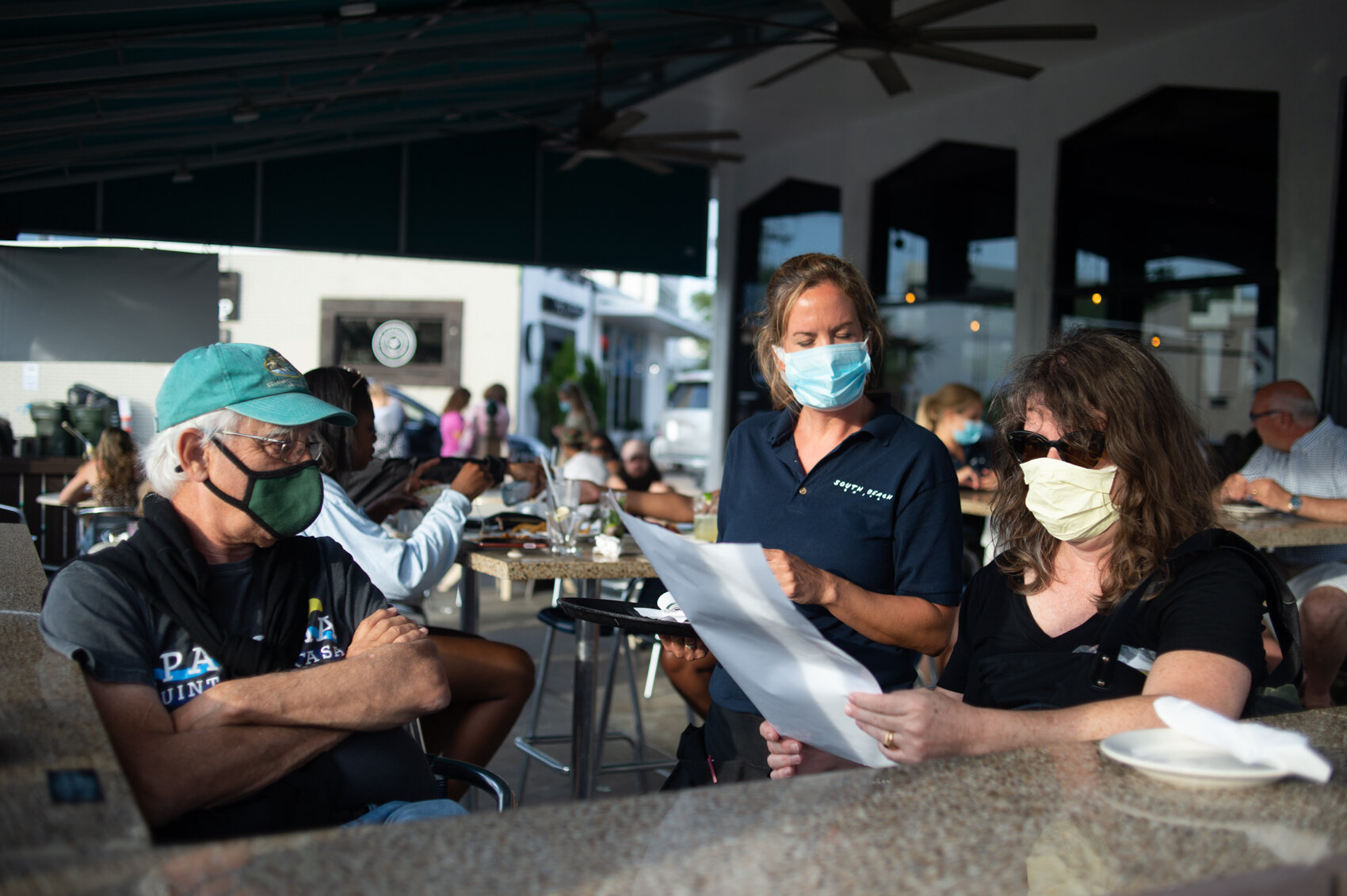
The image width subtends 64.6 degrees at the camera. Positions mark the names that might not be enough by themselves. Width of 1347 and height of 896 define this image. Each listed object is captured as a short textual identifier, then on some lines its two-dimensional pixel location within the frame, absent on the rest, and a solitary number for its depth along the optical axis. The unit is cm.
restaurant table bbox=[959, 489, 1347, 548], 400
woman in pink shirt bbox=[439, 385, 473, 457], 1174
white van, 1638
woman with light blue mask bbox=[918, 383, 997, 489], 621
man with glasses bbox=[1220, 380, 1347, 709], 436
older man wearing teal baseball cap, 154
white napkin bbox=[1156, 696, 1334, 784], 106
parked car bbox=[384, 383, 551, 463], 1370
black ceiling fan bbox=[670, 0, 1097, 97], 551
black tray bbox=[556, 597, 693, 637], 187
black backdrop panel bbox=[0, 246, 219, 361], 839
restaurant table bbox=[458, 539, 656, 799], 303
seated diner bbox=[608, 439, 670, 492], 660
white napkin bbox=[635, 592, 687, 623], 198
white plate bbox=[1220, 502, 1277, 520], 456
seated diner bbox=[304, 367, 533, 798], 305
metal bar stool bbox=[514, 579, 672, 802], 371
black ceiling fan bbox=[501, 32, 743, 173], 744
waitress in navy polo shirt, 193
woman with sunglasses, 136
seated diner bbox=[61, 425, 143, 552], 655
